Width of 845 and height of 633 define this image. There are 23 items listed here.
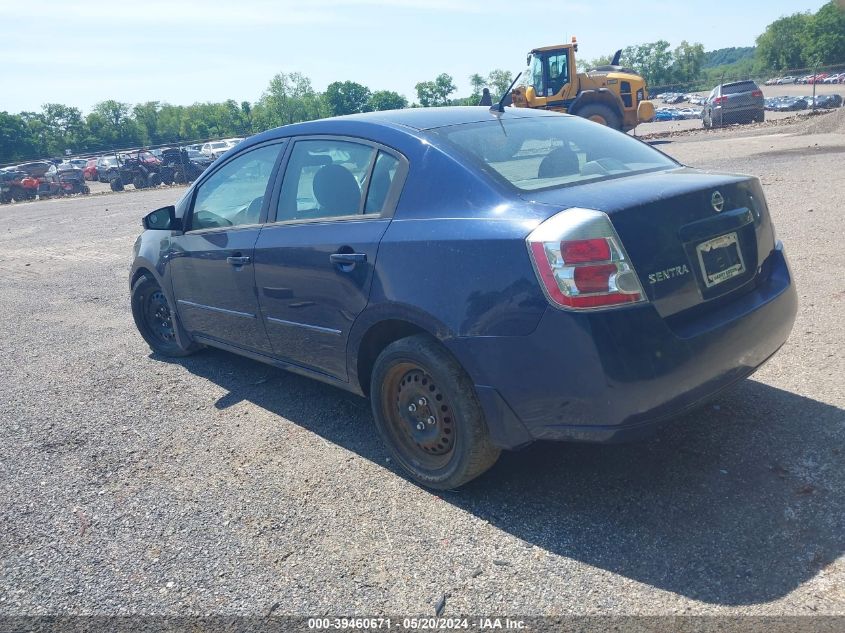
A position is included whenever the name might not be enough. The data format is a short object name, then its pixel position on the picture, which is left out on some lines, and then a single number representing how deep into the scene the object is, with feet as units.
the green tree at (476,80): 343.32
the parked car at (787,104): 155.12
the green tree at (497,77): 305.94
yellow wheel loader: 71.56
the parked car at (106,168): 113.75
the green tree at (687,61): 424.46
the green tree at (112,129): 381.64
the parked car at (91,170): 149.58
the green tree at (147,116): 429.42
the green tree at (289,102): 366.63
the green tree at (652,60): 409.28
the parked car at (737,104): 92.58
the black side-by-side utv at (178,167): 95.14
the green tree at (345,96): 367.66
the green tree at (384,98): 357.37
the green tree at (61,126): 375.08
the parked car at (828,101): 132.57
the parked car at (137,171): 98.58
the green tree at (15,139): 343.96
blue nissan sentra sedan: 8.91
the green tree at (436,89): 350.23
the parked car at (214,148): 114.25
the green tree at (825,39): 323.47
